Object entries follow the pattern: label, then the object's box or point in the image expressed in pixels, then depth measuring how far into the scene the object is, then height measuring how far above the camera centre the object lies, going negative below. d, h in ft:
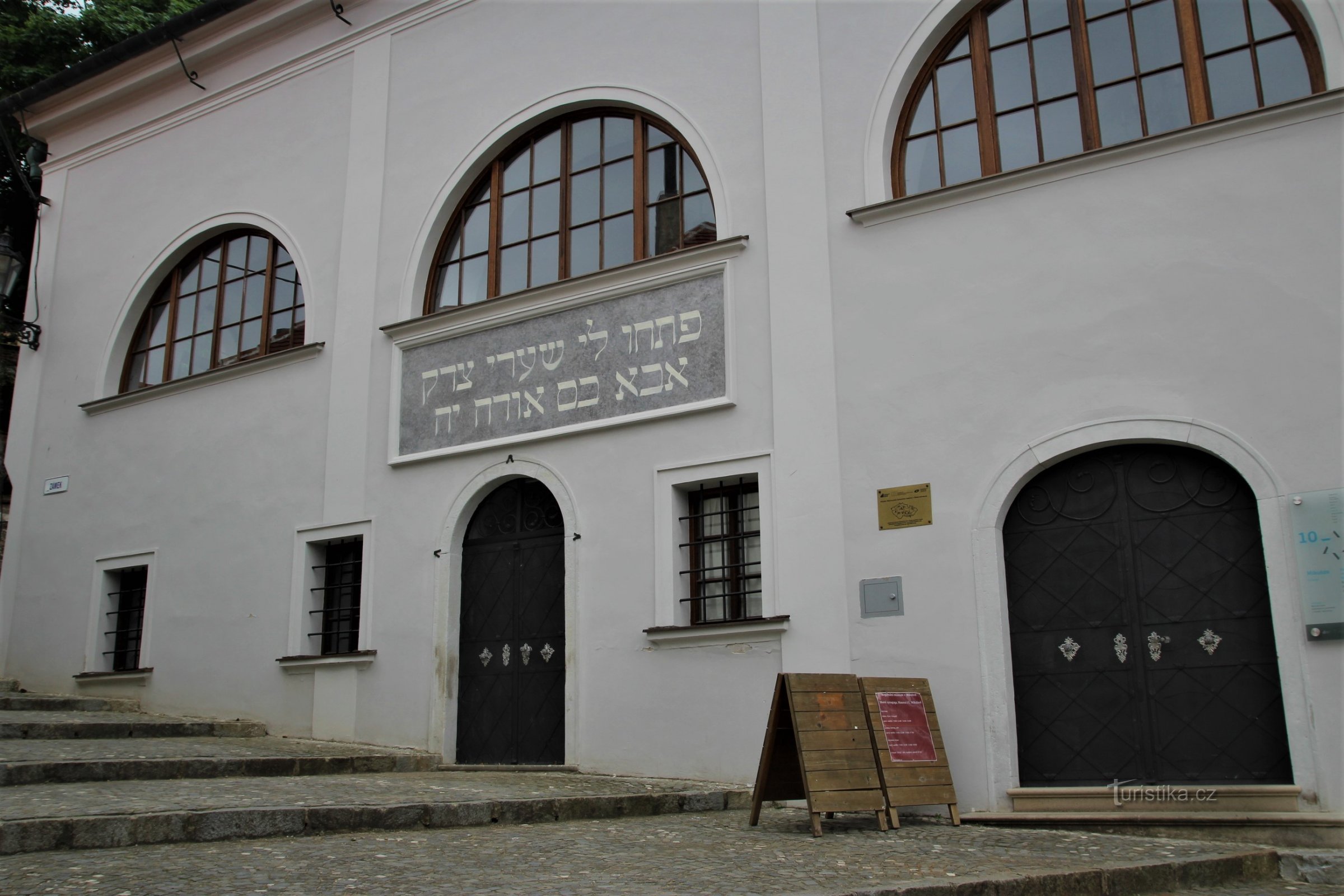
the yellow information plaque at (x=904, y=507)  26.91 +4.83
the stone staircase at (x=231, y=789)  18.22 -1.01
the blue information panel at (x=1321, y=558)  22.21 +2.99
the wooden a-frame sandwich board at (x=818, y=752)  21.59 -0.39
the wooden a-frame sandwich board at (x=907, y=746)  23.13 -0.33
